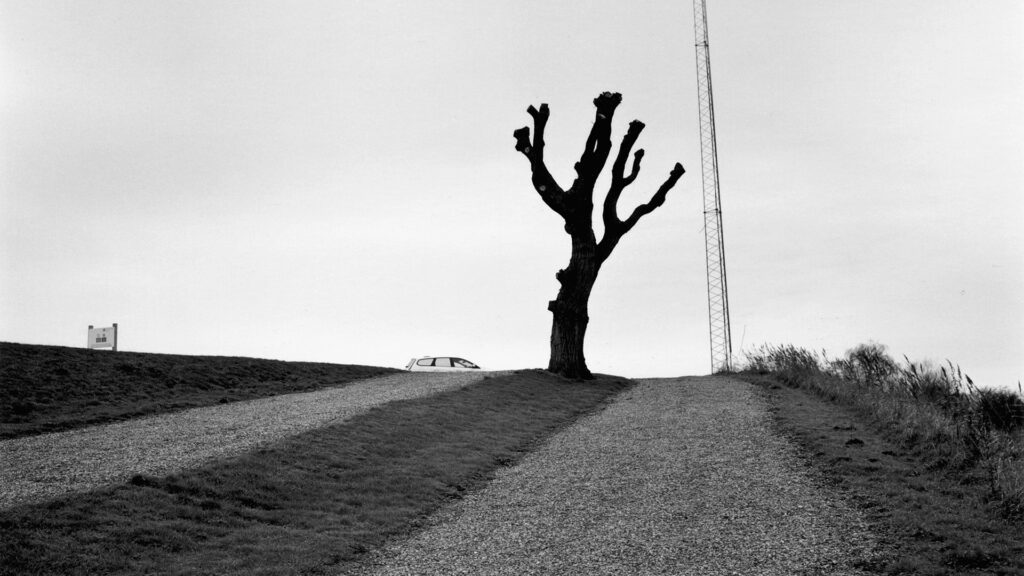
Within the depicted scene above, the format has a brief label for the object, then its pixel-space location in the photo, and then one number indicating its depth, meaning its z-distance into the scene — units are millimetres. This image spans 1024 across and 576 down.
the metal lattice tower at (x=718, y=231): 33219
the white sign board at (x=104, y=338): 29109
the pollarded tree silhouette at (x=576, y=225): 29328
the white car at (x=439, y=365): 35188
